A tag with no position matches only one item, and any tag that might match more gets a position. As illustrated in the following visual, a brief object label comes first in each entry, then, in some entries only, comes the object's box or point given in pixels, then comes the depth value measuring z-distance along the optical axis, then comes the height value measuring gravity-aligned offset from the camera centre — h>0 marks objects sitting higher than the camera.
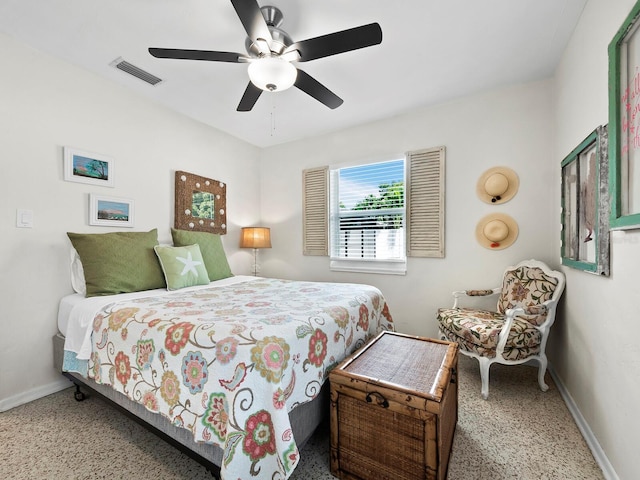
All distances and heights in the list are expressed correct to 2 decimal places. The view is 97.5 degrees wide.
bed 1.08 -0.58
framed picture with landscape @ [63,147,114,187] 2.27 +0.61
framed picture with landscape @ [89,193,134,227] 2.41 +0.26
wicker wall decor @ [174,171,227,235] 3.11 +0.43
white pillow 2.20 -0.27
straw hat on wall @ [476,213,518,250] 2.64 +0.09
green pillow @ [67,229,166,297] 2.08 -0.18
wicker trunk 1.16 -0.79
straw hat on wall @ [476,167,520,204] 2.64 +0.53
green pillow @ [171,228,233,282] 2.86 -0.10
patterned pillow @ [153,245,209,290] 2.38 -0.24
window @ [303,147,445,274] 3.04 +0.34
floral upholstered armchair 2.04 -0.66
